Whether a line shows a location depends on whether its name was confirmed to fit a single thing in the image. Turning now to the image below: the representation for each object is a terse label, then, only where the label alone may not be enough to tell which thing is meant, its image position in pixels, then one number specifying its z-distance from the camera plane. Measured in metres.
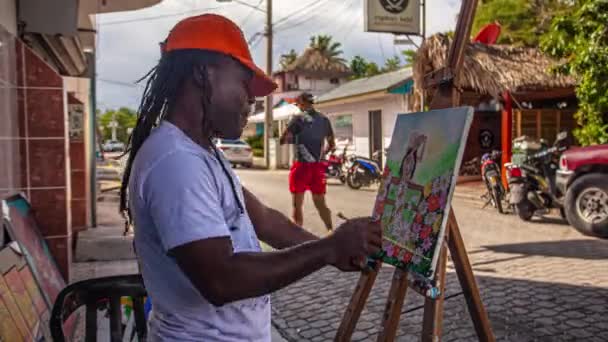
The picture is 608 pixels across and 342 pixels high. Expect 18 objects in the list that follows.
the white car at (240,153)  23.40
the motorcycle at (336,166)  16.70
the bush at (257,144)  28.32
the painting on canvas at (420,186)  2.52
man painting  1.32
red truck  7.56
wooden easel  2.60
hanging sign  11.72
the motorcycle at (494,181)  9.95
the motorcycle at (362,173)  14.84
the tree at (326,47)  52.31
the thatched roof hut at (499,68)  9.83
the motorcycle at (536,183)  8.89
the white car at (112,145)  53.84
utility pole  23.34
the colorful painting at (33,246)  3.60
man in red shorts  7.18
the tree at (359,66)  54.34
